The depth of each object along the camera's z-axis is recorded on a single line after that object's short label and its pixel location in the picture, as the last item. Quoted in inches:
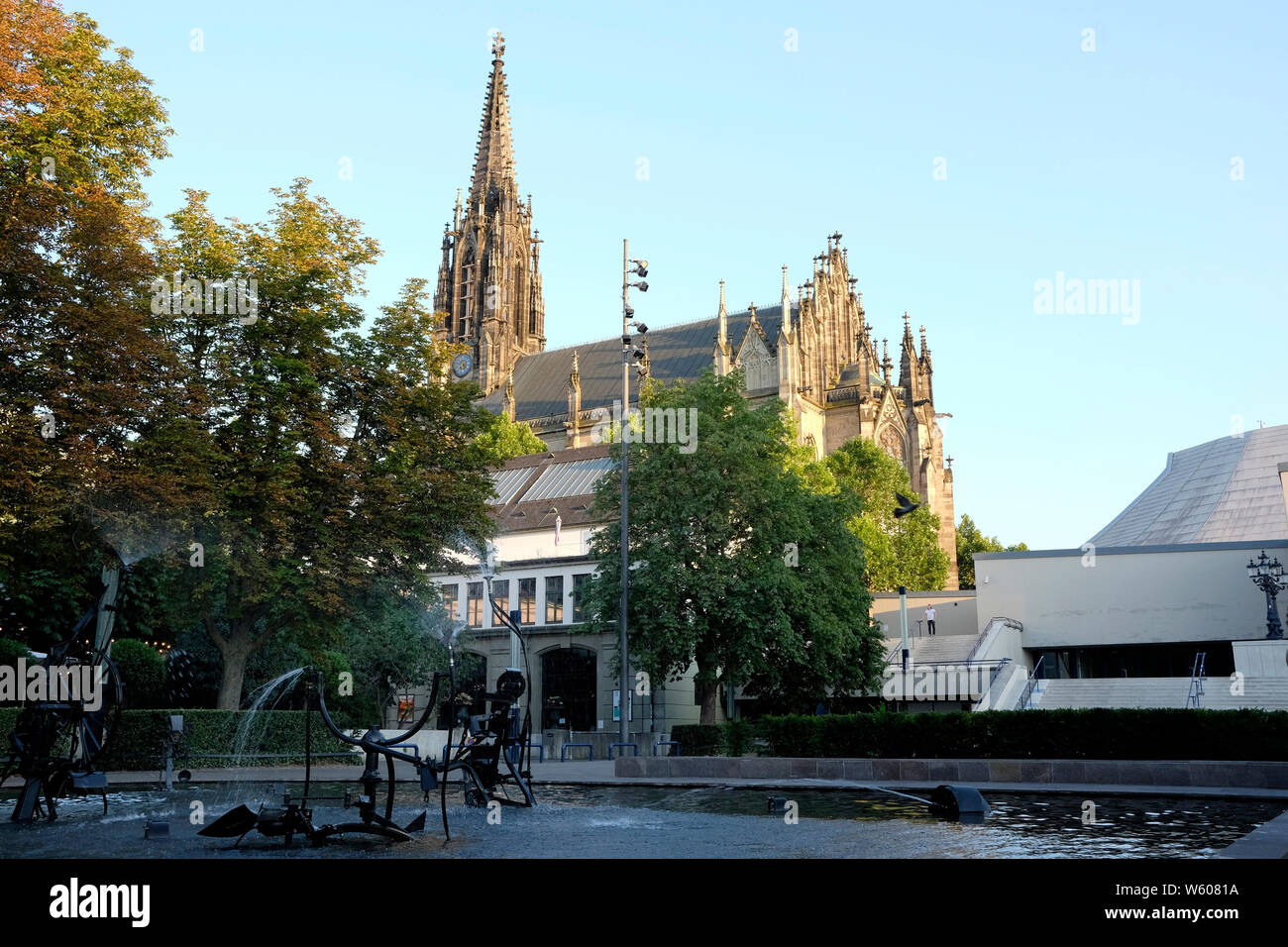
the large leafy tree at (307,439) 1139.9
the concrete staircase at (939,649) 1850.4
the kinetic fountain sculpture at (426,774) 382.6
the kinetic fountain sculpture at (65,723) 470.6
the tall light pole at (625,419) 1071.6
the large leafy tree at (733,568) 1378.0
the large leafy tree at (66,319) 884.6
